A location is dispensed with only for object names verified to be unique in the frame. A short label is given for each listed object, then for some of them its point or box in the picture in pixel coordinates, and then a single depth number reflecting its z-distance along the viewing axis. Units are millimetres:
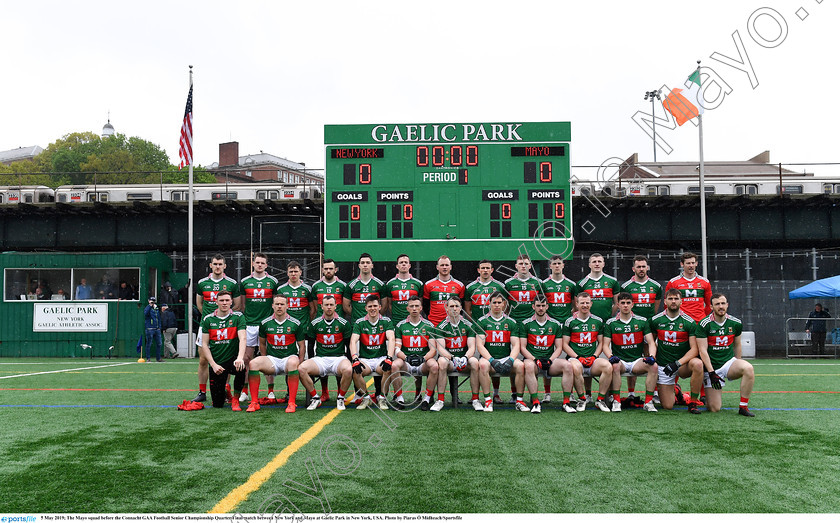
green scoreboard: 16969
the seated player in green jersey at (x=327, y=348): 7887
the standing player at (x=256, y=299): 8945
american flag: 18828
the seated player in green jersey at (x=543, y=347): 7734
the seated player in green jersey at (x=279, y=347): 7816
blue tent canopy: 18188
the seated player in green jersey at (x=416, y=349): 7844
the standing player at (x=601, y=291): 8578
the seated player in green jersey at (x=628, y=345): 7758
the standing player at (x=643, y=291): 8422
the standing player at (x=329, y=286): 8617
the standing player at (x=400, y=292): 8789
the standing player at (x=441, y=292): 8594
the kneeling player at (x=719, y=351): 7539
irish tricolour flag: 17219
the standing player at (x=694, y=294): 8664
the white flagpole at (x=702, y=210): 18750
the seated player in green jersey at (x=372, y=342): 7871
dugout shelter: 18422
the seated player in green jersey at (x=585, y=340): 7867
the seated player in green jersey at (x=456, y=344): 7777
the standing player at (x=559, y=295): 8664
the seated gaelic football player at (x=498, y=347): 7699
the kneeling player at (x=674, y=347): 7688
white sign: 18438
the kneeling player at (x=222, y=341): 7898
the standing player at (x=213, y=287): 8797
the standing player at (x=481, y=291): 8484
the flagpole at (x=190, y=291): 18688
